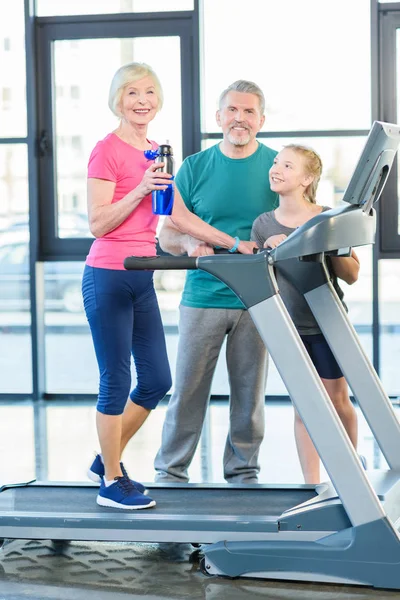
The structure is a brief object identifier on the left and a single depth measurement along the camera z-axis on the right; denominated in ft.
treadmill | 13.35
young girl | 16.43
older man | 17.16
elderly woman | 15.31
